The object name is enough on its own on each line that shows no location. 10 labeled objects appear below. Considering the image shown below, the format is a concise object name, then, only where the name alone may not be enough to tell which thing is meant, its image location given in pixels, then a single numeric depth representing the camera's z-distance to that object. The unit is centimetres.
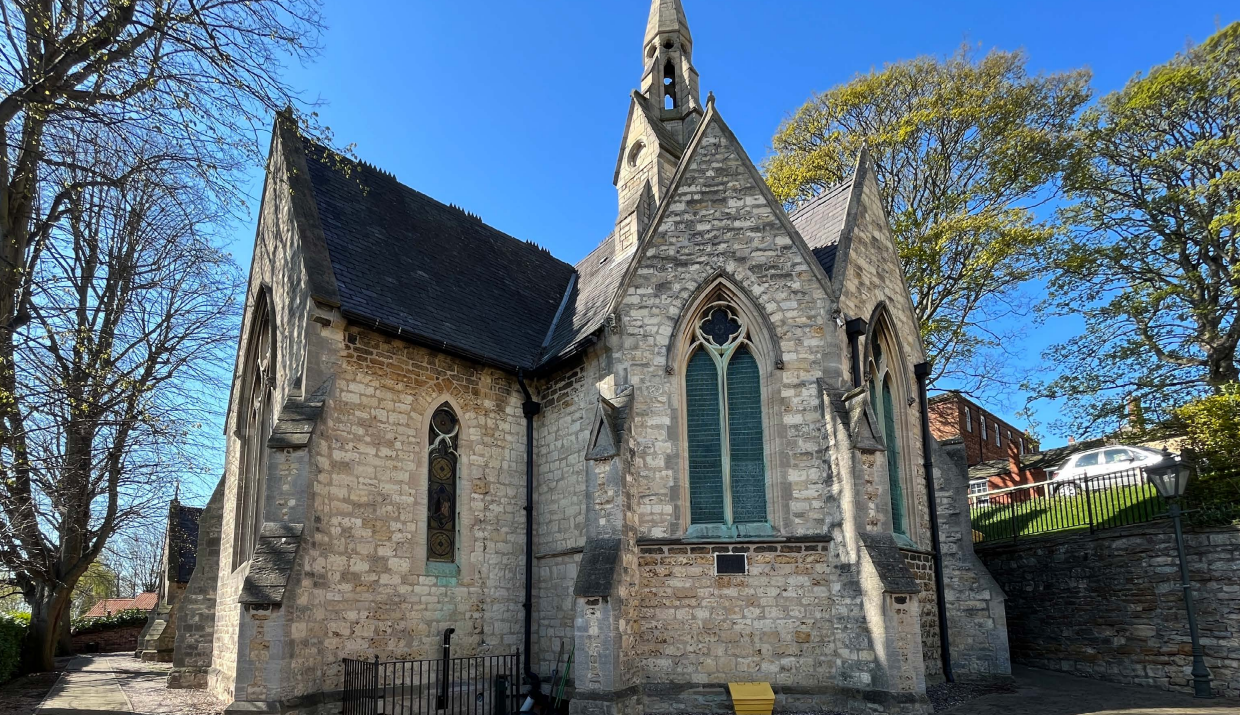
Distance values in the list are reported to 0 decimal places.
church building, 1022
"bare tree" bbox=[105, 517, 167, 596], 2560
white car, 1650
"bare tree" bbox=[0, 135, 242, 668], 1063
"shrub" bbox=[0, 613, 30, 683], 1705
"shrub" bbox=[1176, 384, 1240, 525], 1212
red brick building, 2991
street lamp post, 1093
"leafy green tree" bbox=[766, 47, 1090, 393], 2031
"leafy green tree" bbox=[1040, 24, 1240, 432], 1800
